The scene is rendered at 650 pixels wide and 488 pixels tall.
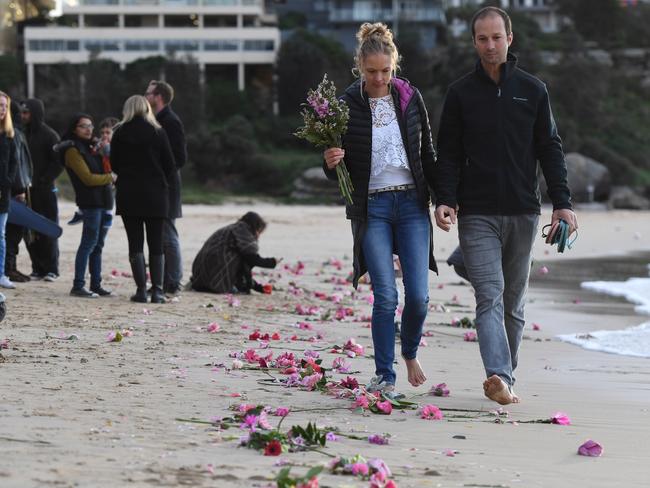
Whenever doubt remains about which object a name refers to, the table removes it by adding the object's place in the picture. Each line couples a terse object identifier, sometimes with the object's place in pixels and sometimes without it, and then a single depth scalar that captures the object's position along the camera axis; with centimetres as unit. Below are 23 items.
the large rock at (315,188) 9337
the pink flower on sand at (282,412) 1012
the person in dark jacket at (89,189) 2114
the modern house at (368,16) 14550
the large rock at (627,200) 10181
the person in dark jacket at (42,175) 2364
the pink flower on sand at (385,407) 1099
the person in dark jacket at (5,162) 2020
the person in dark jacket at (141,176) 1962
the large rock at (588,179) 10275
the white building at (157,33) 13362
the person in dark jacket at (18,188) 2149
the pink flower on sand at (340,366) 1362
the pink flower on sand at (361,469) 841
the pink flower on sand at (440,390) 1229
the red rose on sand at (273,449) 891
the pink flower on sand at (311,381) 1206
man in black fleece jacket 1191
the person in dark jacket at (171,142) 2127
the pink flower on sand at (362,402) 1105
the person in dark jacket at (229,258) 2223
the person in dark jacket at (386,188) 1206
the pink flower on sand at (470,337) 1762
